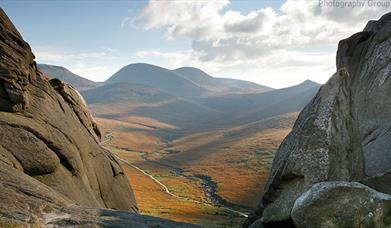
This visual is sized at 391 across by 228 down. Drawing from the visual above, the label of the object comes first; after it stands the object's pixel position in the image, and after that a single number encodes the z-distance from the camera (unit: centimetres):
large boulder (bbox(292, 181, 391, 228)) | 1636
